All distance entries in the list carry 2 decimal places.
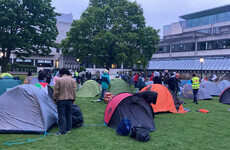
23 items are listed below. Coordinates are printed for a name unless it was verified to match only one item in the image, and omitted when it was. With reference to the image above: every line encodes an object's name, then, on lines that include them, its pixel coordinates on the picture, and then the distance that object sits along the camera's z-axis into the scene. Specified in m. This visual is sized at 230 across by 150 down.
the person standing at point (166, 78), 14.59
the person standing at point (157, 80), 12.74
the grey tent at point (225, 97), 13.34
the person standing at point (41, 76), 11.89
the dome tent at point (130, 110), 7.01
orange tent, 9.77
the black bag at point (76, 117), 6.81
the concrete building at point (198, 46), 37.16
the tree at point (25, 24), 21.19
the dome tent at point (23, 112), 6.16
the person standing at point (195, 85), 12.23
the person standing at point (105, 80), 12.05
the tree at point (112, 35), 27.78
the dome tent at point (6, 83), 10.76
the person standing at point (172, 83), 13.51
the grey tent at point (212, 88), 16.91
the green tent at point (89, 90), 14.64
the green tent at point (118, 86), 14.95
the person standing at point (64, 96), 6.04
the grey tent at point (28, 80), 10.23
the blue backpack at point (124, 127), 6.20
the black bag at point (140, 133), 5.78
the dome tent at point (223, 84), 17.39
